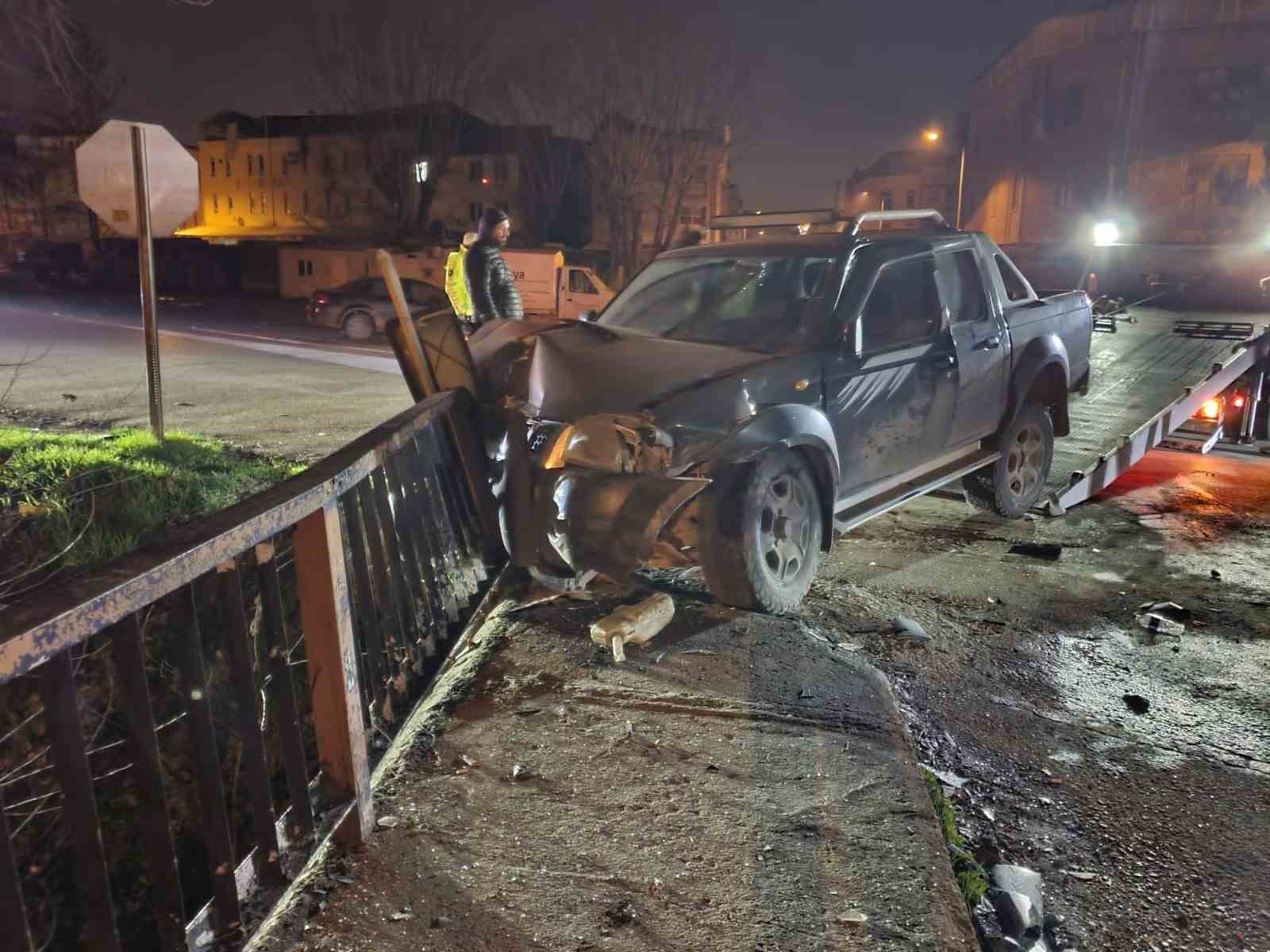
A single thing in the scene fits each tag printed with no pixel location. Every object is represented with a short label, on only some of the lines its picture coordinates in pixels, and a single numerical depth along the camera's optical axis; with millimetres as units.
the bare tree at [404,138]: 45375
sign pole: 7043
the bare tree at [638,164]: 38156
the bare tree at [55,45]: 7457
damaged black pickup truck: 4086
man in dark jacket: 7367
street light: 41772
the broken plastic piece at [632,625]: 4008
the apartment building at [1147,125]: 39812
